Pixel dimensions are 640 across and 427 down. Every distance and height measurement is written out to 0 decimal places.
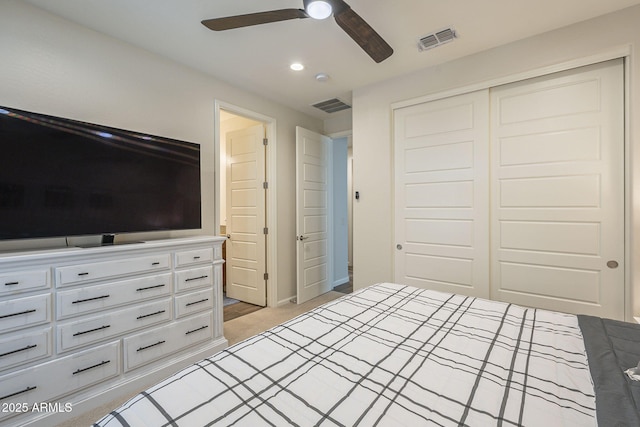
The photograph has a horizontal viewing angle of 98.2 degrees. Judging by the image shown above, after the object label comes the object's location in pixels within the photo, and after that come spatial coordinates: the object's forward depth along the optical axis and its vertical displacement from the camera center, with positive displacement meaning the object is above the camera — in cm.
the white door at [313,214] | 372 -3
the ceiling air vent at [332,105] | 367 +148
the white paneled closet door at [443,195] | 261 +17
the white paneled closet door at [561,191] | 211 +16
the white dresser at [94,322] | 153 -72
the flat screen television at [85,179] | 163 +24
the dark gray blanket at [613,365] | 75 -55
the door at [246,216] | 364 -4
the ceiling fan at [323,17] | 141 +106
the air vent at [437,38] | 225 +146
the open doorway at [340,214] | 448 -3
